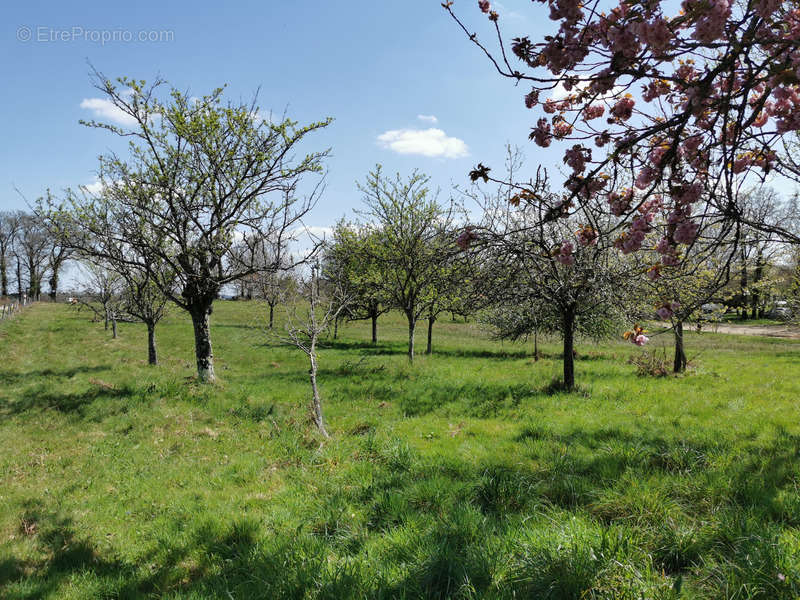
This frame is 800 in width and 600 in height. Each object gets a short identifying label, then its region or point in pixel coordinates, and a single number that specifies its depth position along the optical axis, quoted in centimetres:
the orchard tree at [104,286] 2299
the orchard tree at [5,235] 5844
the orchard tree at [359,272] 1897
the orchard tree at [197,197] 1196
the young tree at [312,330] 850
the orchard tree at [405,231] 1825
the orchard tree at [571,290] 977
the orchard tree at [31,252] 5819
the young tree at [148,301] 1747
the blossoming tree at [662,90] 284
